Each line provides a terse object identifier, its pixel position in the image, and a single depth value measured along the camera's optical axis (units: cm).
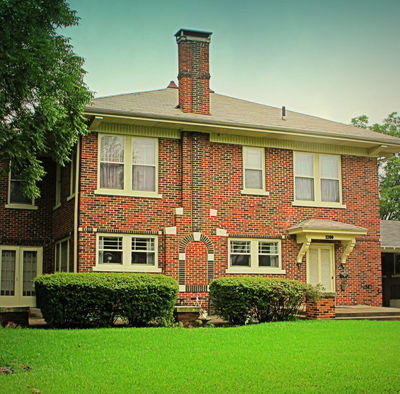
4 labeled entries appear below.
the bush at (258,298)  1636
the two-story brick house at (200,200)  1936
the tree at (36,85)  1462
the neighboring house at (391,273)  2720
